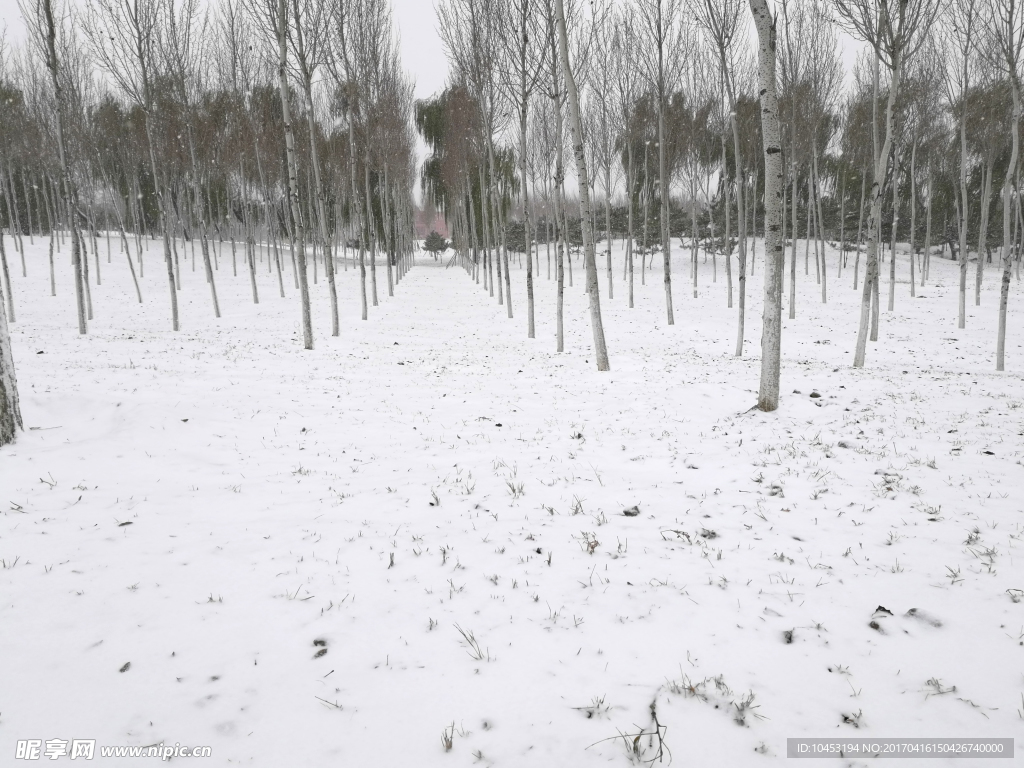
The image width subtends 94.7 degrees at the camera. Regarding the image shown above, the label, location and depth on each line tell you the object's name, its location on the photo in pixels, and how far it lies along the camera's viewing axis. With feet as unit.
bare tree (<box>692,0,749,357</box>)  39.45
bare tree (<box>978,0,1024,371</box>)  35.14
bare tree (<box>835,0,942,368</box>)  31.14
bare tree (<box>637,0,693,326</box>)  46.50
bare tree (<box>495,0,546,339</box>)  38.06
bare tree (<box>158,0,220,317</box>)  52.08
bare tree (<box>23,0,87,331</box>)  38.29
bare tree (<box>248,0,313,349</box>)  37.35
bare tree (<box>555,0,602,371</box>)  30.07
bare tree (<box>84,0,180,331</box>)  45.37
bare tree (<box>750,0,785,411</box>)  19.67
